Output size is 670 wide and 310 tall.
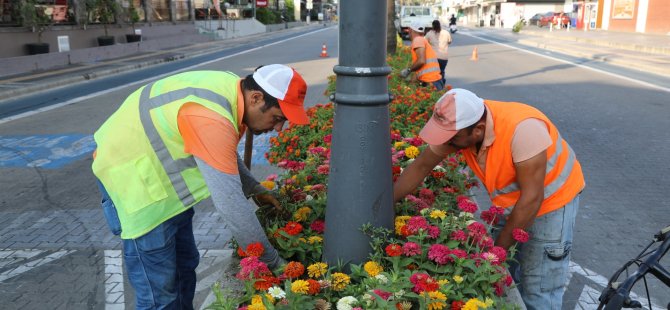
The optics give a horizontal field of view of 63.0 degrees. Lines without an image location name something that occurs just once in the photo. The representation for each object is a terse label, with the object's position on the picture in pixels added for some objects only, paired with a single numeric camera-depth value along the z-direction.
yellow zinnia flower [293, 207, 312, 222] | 2.70
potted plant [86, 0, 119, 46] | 23.59
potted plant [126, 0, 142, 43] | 26.50
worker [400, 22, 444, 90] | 8.98
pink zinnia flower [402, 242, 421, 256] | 2.18
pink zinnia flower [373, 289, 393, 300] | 1.93
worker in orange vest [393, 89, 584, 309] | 2.32
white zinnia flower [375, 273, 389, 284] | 2.06
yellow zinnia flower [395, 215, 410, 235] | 2.42
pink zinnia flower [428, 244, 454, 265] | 2.14
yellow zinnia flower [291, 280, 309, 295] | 1.93
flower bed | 1.94
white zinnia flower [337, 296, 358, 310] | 1.95
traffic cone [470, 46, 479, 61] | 21.56
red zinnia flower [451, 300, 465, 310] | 1.97
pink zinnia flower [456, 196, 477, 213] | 2.52
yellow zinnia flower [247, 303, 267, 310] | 1.84
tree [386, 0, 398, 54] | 14.30
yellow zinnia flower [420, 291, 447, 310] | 1.88
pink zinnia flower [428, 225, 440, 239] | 2.31
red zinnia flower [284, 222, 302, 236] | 2.42
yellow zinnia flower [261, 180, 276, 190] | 2.99
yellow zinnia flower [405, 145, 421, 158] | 3.68
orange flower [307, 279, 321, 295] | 1.99
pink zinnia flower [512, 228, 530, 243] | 2.25
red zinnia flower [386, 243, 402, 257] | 2.17
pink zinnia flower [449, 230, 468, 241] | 2.30
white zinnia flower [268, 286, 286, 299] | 1.92
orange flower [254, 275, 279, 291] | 2.03
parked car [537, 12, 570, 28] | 50.86
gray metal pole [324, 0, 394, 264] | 2.08
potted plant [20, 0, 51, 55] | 18.11
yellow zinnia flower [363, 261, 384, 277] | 2.12
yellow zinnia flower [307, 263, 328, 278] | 2.13
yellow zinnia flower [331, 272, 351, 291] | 2.08
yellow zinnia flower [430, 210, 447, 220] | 2.49
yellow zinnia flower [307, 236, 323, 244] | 2.46
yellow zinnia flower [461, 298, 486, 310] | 1.84
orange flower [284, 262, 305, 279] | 2.13
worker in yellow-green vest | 2.04
